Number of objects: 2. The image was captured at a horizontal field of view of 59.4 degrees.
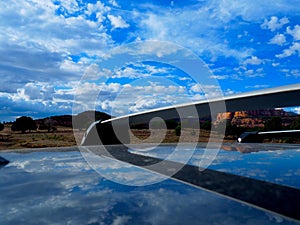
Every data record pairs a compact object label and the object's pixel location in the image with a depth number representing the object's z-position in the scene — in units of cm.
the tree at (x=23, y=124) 2709
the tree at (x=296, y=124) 2530
